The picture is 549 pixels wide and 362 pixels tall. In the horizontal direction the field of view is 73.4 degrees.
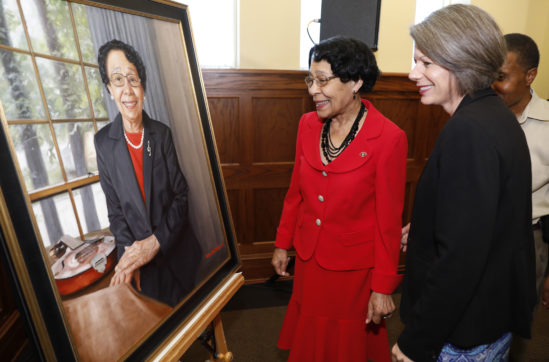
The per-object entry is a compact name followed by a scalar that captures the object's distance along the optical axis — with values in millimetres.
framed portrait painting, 699
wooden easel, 1039
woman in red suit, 1361
